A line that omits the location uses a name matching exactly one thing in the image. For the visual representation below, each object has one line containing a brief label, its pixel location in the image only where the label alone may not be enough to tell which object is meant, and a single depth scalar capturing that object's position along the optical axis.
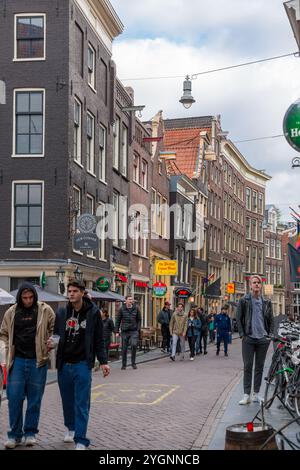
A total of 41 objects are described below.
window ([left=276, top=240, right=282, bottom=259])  82.31
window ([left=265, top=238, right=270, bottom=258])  80.19
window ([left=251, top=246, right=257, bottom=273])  75.25
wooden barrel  5.43
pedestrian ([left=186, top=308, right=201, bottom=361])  23.12
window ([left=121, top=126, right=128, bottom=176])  33.94
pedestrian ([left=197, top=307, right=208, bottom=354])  26.07
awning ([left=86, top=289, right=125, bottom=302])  21.96
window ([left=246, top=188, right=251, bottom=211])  73.94
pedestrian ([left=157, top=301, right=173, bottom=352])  26.91
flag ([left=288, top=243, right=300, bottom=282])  14.72
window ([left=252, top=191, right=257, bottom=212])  75.39
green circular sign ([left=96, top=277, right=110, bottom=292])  26.88
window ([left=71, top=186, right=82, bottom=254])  25.31
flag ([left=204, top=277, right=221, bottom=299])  43.16
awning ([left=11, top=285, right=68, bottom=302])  18.07
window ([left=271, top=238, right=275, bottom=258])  81.15
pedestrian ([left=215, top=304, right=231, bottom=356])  24.66
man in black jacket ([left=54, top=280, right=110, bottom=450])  7.60
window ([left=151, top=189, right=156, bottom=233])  39.53
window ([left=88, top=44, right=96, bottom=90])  28.66
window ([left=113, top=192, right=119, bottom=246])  32.03
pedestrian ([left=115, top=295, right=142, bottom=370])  18.64
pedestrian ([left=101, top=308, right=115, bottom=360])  20.09
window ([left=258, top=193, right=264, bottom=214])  77.31
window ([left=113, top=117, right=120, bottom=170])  32.67
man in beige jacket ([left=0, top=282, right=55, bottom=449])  7.81
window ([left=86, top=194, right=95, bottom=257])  27.88
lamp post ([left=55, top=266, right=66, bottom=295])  24.14
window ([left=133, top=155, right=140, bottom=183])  36.22
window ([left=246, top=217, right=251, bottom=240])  74.06
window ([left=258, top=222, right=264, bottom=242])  77.69
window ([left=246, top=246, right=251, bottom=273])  73.75
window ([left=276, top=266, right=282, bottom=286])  82.29
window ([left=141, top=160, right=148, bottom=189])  37.81
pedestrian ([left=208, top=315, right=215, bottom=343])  37.59
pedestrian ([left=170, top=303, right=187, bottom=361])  22.48
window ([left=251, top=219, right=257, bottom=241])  75.81
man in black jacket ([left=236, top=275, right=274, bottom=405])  10.98
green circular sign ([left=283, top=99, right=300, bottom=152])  12.20
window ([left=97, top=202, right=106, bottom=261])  29.56
